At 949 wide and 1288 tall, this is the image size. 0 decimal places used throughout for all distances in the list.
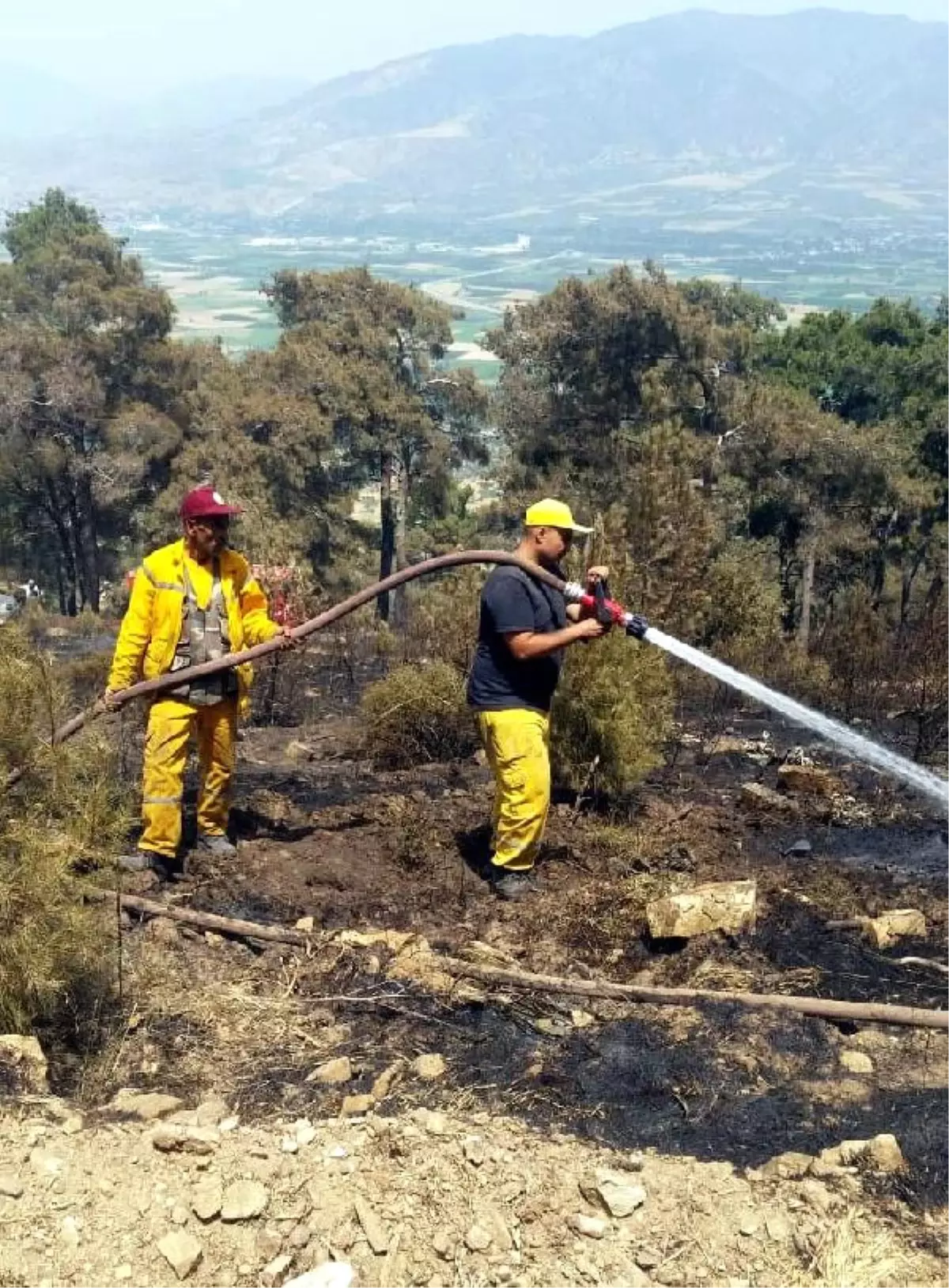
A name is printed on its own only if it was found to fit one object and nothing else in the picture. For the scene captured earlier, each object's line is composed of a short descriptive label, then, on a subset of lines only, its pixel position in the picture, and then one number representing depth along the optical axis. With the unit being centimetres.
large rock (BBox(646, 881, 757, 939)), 468
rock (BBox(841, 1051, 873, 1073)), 376
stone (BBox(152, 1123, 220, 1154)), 298
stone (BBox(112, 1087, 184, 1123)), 326
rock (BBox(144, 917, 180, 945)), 454
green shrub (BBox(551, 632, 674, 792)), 605
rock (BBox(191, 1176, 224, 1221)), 281
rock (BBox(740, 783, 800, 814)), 662
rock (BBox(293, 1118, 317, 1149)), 310
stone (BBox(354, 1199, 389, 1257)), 278
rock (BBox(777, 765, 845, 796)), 708
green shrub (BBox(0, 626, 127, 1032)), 358
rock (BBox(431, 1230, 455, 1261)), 278
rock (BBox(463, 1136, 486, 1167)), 303
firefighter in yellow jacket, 512
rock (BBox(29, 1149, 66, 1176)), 288
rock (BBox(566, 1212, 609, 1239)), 285
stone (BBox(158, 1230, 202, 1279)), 269
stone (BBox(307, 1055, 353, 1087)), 355
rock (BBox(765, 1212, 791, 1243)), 284
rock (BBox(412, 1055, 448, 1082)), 360
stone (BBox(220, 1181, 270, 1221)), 281
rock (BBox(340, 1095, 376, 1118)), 334
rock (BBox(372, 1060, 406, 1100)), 348
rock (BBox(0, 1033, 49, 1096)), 332
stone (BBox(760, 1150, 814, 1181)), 308
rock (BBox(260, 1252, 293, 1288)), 270
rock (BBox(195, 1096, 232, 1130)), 325
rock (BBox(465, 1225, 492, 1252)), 279
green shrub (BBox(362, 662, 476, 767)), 765
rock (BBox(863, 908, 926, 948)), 475
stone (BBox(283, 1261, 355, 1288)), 267
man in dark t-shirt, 504
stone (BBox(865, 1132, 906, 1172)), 312
